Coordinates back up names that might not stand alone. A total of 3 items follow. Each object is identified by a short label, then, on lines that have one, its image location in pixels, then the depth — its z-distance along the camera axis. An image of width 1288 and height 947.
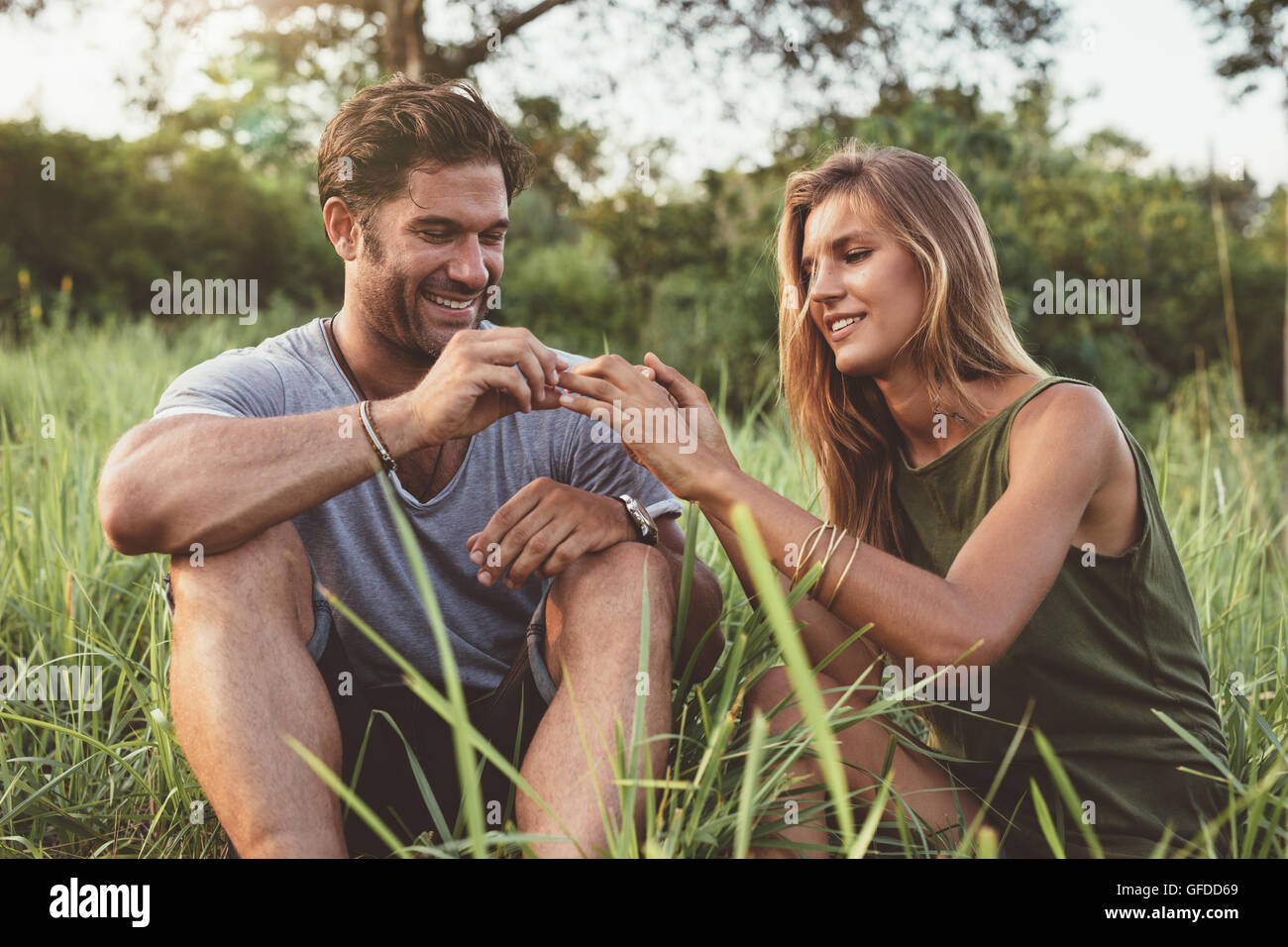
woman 1.66
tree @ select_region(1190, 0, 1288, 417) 6.49
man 1.64
